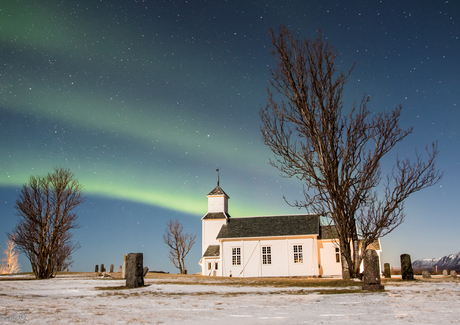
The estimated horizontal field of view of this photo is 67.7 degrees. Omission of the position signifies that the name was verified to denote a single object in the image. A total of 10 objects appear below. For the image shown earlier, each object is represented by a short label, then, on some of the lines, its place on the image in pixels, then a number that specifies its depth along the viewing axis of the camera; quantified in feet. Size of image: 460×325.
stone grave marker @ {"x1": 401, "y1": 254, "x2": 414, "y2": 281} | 64.95
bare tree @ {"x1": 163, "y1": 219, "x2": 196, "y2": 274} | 177.09
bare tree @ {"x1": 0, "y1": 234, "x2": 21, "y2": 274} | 162.38
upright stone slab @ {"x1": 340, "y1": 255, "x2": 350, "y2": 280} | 53.49
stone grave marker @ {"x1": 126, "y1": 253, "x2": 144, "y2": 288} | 43.93
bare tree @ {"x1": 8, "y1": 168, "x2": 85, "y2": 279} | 77.61
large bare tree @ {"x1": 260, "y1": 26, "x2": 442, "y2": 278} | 53.52
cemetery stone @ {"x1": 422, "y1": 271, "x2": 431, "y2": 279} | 81.10
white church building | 123.24
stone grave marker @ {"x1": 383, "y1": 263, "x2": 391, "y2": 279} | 92.02
